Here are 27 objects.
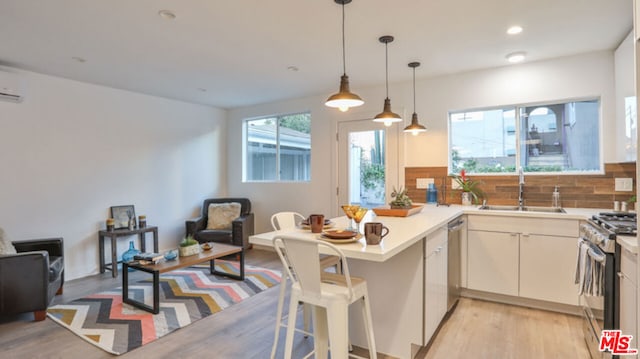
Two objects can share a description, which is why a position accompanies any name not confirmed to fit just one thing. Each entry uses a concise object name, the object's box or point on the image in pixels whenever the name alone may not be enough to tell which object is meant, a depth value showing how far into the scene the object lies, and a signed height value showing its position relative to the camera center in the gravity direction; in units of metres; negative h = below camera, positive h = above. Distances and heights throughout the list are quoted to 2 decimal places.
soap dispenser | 3.58 -0.23
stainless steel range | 1.96 -0.60
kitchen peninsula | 2.21 -0.77
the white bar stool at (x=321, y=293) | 1.68 -0.60
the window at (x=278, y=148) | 5.51 +0.53
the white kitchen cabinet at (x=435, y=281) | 2.29 -0.76
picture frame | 4.62 -0.47
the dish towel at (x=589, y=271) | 2.08 -0.62
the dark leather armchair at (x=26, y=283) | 2.77 -0.85
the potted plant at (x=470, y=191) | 3.98 -0.16
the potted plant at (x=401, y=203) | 3.13 -0.23
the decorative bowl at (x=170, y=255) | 3.42 -0.76
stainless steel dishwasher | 2.98 -0.75
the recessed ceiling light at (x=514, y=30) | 2.84 +1.25
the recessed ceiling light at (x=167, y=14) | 2.55 +1.26
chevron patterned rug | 2.69 -1.20
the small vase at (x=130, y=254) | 3.52 -0.85
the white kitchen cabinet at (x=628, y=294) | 1.68 -0.62
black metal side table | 4.31 -0.77
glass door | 4.61 +0.23
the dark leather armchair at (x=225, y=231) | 4.98 -0.77
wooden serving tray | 2.98 -0.30
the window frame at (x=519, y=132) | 3.46 +0.50
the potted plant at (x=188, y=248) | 3.61 -0.72
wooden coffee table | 3.09 -0.82
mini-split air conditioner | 3.61 +1.02
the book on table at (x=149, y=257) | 3.29 -0.75
